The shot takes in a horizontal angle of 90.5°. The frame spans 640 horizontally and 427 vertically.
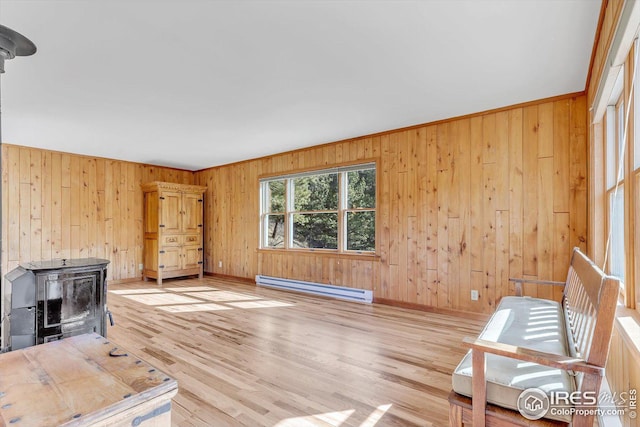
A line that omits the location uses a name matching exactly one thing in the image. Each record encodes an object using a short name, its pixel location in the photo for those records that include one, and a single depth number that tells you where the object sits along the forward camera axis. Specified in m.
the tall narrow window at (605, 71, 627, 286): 2.13
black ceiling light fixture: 1.42
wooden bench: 1.20
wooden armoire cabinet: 6.09
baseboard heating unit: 4.54
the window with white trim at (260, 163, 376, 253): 4.70
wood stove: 2.24
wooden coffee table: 0.72
